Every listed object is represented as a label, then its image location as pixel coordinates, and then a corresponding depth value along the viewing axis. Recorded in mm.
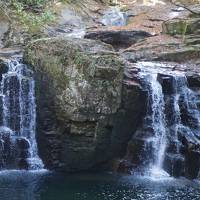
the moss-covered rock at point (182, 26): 26594
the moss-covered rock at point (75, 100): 19312
